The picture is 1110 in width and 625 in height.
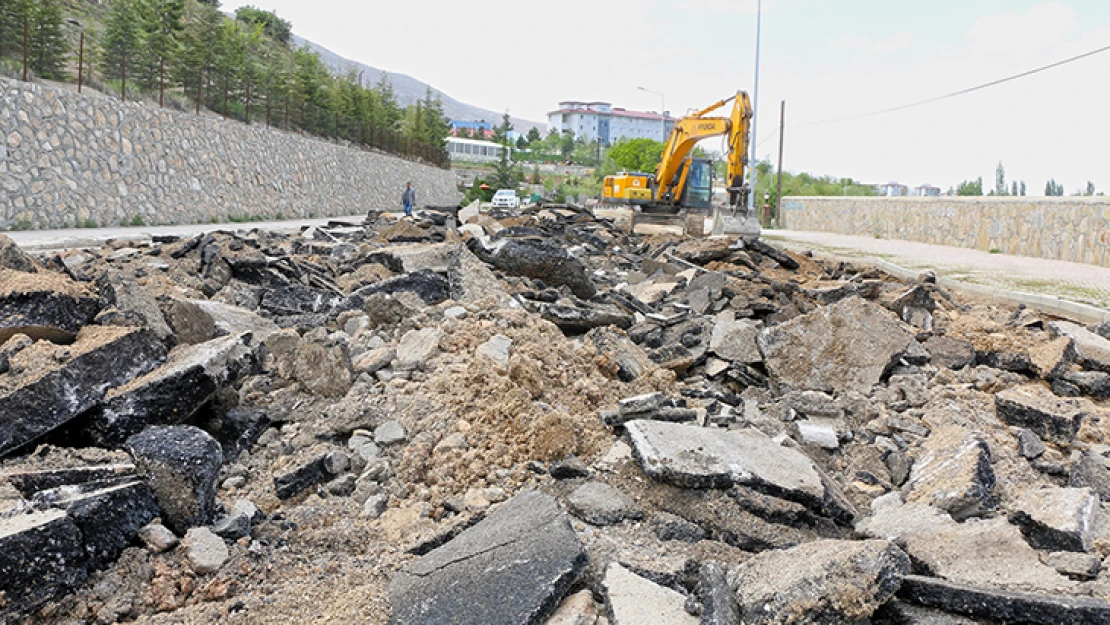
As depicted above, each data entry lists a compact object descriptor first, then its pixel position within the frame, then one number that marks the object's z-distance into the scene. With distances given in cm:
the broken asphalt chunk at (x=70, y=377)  302
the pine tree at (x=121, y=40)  1833
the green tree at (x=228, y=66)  2302
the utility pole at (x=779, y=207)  3459
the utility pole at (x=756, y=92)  2680
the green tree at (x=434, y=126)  5191
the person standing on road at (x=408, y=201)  2373
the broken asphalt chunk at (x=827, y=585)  223
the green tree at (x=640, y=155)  7597
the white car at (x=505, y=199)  4056
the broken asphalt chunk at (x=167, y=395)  319
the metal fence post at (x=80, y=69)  1577
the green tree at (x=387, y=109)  4217
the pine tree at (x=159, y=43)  1940
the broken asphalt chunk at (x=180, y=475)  272
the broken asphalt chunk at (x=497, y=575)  235
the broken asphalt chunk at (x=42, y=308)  361
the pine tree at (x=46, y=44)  1586
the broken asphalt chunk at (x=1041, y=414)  425
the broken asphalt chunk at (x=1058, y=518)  302
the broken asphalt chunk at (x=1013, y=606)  233
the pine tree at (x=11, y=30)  1533
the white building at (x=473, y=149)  9612
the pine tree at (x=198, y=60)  2128
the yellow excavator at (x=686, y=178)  1777
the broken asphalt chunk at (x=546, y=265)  672
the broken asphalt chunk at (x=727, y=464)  311
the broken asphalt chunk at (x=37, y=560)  225
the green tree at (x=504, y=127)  7090
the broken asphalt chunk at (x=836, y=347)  492
